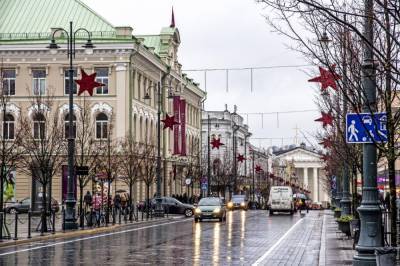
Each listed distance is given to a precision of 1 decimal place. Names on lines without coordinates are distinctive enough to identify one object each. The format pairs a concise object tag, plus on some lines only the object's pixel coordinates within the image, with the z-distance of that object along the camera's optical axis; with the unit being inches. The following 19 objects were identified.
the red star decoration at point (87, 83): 1305.4
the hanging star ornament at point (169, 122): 1855.1
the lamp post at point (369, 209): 590.6
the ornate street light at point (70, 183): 1378.0
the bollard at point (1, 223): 1093.8
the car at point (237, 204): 3152.3
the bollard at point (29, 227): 1162.5
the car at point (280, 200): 2448.3
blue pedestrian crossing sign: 569.6
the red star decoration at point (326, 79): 729.0
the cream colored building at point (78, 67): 2551.7
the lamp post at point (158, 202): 2128.4
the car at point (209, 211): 1895.9
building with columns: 7268.7
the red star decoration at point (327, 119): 963.3
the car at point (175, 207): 2347.4
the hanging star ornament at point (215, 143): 2368.6
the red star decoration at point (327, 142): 1159.3
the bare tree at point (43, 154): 1327.0
